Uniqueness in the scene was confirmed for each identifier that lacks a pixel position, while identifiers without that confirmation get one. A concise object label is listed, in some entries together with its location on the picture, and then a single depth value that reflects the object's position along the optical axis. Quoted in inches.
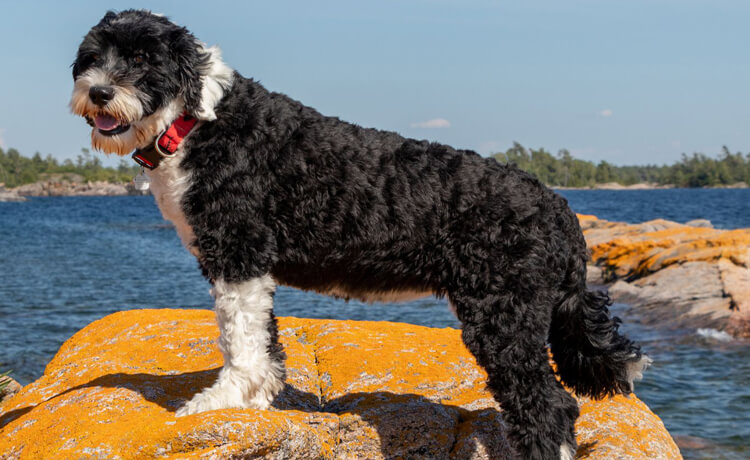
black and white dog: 148.7
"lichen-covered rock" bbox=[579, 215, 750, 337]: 541.0
